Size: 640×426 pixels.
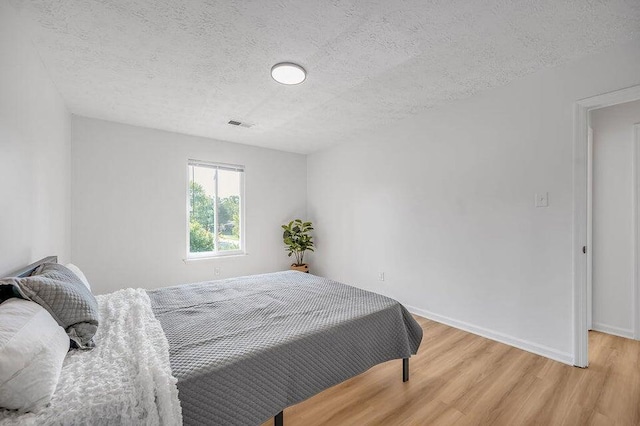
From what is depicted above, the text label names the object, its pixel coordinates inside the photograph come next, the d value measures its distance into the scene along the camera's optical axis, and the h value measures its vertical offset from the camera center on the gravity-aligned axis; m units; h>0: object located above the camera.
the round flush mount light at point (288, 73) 2.28 +1.17
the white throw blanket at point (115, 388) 0.94 -0.64
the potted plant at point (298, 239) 4.96 -0.47
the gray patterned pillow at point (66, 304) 1.29 -0.43
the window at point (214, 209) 4.31 +0.07
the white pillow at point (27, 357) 0.88 -0.49
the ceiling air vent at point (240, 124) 3.64 +1.18
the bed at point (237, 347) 1.14 -0.69
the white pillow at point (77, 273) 1.95 -0.42
